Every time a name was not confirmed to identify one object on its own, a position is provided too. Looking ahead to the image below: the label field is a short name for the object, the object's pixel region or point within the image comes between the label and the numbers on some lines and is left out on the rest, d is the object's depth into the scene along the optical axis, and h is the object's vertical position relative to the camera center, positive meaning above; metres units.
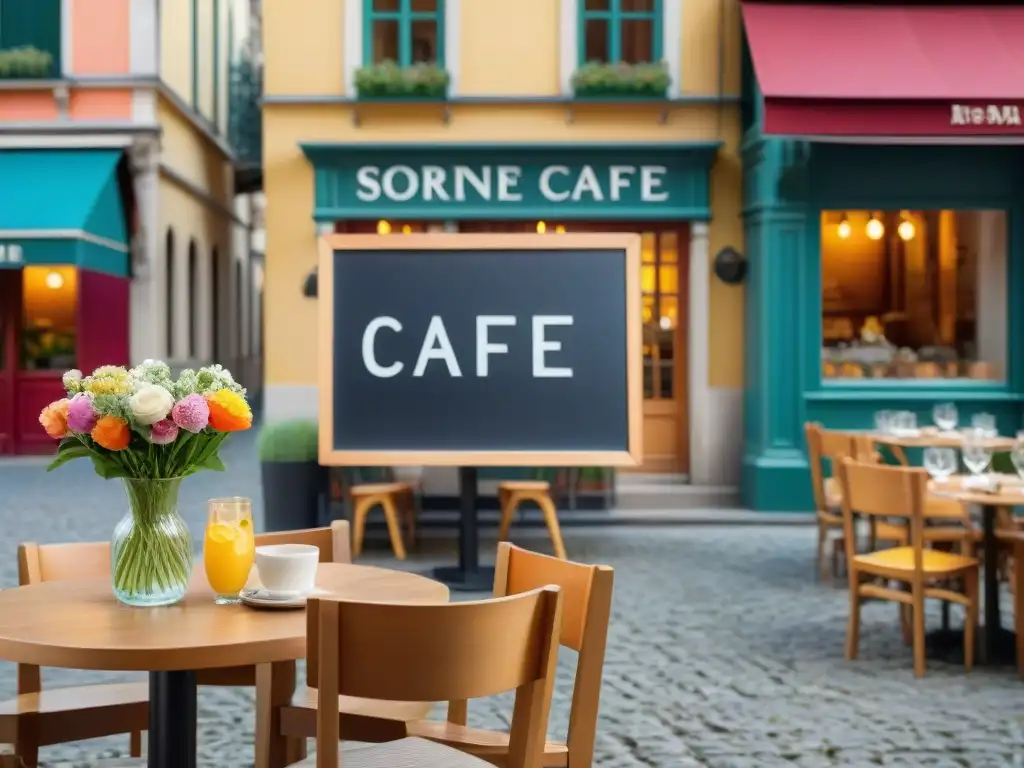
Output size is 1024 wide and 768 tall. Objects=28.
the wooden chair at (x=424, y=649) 2.60 -0.55
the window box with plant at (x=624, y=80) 12.91 +2.98
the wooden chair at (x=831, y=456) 8.63 -0.53
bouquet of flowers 3.10 -0.15
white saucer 3.20 -0.54
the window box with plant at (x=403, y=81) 12.92 +2.98
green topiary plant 9.73 -0.47
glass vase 3.21 -0.42
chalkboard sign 8.02 +0.22
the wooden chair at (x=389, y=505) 9.60 -0.95
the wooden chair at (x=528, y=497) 9.09 -0.85
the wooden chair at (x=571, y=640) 3.16 -0.65
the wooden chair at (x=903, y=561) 6.17 -0.89
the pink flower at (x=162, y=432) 3.11 -0.12
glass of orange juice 3.31 -0.42
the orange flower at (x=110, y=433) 3.07 -0.12
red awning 11.17 +2.79
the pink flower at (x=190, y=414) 3.11 -0.08
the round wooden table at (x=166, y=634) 2.75 -0.56
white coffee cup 3.28 -0.48
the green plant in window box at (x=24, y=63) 16.83 +4.10
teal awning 15.23 +2.08
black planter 9.72 -0.85
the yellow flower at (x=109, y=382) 3.10 +0.00
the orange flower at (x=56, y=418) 3.18 -0.09
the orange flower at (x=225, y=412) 3.21 -0.08
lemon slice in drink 3.30 -0.39
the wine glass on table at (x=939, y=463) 6.96 -0.44
